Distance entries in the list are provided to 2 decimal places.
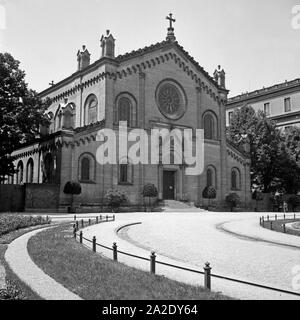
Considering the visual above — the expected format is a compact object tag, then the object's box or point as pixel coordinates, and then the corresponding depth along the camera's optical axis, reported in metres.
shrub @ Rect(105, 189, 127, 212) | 38.25
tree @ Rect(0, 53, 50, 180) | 36.53
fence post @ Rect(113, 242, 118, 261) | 11.52
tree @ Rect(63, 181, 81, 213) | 36.84
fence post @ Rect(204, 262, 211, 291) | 8.09
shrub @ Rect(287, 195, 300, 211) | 50.75
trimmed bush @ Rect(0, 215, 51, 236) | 18.34
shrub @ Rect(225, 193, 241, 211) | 47.03
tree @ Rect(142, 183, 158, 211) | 41.53
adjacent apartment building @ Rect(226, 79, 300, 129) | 65.06
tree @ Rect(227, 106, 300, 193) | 52.16
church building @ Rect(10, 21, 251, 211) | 39.16
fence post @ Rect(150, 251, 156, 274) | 9.66
